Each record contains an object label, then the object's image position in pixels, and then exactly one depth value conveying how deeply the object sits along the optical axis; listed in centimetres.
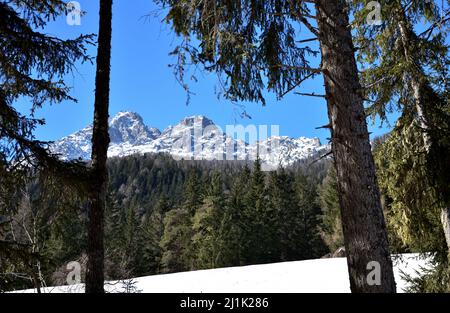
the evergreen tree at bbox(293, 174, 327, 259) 3828
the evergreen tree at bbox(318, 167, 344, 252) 3484
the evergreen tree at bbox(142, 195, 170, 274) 3813
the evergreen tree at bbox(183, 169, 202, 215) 3948
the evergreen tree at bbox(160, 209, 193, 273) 3603
